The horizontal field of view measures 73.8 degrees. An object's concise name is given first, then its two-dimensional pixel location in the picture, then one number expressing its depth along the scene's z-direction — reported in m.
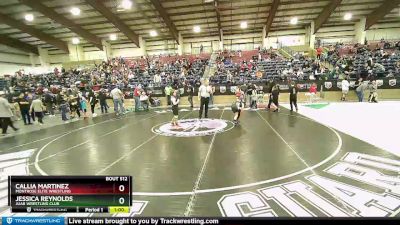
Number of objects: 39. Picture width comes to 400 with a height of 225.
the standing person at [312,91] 18.14
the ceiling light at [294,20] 30.88
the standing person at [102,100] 18.23
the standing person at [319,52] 27.20
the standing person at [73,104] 16.03
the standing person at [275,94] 14.47
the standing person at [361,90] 17.78
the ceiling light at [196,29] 32.86
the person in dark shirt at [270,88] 15.56
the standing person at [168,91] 19.60
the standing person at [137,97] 17.78
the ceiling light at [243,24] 32.23
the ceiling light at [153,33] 33.34
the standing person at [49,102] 17.99
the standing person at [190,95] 19.11
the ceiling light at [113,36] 33.94
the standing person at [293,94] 14.05
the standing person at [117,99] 16.50
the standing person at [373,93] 17.09
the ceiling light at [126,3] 23.06
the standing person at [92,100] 17.05
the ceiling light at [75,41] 33.84
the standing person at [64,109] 15.35
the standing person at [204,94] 12.48
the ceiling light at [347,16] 30.08
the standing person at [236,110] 10.99
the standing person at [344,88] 18.66
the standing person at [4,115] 11.48
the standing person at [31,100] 15.46
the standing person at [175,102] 10.66
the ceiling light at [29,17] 25.94
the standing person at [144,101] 18.50
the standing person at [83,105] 16.63
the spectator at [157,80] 23.89
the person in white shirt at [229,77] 22.49
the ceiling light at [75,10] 24.67
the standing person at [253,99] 16.88
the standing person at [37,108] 14.12
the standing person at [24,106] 14.52
